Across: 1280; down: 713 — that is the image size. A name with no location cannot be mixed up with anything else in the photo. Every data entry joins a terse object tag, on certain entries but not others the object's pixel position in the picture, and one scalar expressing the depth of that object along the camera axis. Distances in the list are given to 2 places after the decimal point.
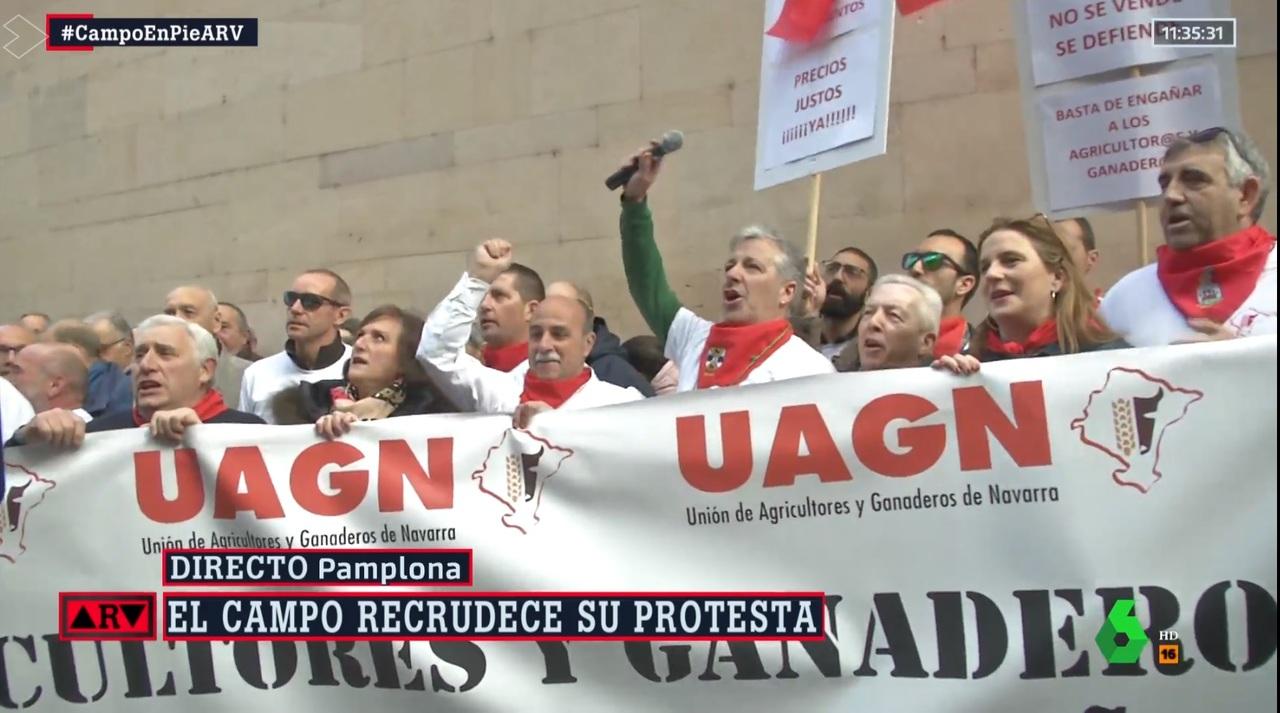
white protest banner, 3.39
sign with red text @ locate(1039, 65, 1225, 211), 4.81
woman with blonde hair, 3.93
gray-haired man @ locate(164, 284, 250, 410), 6.32
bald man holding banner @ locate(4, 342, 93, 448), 4.87
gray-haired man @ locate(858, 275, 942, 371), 3.98
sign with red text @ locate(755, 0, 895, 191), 5.06
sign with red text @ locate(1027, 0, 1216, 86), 4.87
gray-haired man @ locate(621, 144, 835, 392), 4.35
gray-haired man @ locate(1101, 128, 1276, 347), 3.69
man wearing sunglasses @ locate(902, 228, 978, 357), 4.79
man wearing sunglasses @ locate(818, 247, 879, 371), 5.33
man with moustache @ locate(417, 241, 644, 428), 4.41
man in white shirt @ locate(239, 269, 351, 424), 5.50
